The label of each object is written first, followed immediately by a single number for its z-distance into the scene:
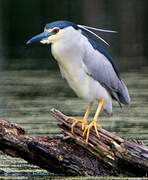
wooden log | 12.14
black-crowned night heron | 12.59
